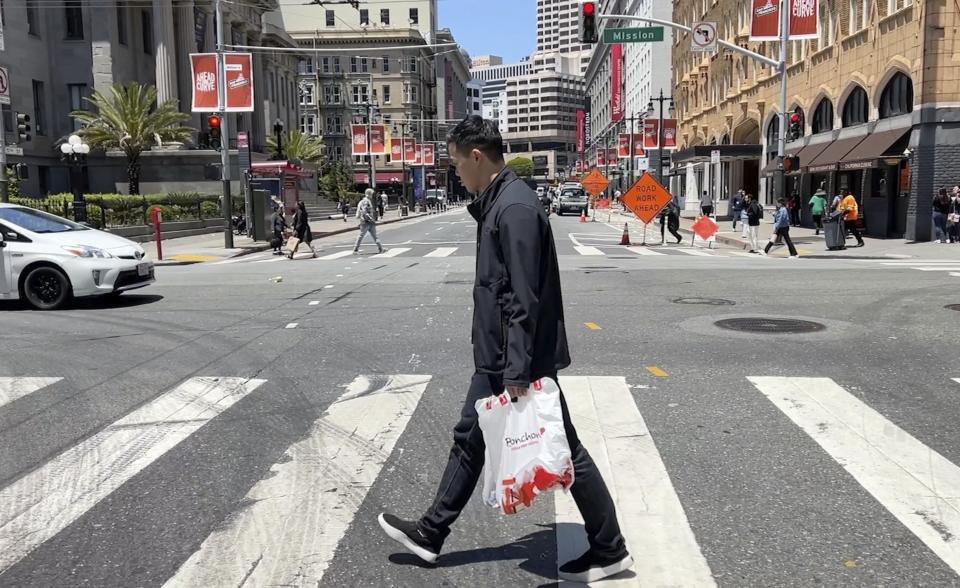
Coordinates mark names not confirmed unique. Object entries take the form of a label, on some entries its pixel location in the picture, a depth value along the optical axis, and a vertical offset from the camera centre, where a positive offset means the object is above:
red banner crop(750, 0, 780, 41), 25.86 +5.40
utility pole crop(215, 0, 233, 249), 25.77 +1.90
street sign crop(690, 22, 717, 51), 24.66 +4.69
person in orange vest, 23.09 -0.55
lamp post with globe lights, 23.39 +1.35
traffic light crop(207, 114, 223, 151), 25.36 +2.15
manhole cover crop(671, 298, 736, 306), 11.80 -1.52
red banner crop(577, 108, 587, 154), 171.38 +12.93
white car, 11.96 -0.93
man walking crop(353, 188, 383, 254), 23.06 -0.51
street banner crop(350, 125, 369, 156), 56.75 +4.05
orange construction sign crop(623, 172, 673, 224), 25.42 -0.04
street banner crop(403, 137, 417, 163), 69.63 +3.93
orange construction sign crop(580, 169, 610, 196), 46.56 +0.78
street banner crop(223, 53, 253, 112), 25.69 +3.65
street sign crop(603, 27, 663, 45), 24.06 +4.68
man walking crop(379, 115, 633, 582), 3.26 -0.53
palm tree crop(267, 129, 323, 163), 63.33 +4.09
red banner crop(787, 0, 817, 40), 25.20 +5.26
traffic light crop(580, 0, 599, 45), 23.02 +4.82
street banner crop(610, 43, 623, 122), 110.94 +15.55
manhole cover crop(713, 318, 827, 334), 9.64 -1.55
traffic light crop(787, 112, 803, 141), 26.80 +2.21
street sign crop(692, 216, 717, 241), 25.94 -1.03
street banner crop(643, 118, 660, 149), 54.33 +4.01
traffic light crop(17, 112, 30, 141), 23.55 +2.13
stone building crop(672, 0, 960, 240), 24.17 +3.07
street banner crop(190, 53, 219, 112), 25.67 +3.70
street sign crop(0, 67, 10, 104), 19.84 +2.75
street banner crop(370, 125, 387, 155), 57.09 +4.03
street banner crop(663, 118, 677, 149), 55.00 +3.84
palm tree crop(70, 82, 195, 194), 39.25 +3.73
